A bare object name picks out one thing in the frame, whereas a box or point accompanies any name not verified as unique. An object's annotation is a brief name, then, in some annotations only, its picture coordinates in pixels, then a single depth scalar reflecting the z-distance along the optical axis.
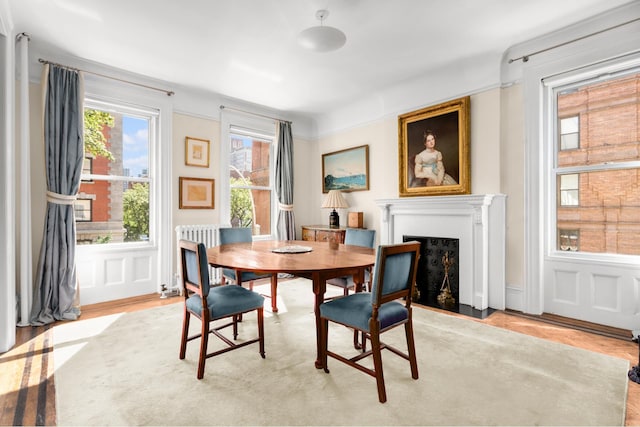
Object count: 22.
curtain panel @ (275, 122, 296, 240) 5.28
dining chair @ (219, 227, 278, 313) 3.18
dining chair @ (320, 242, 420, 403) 1.83
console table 4.74
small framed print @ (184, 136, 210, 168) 4.35
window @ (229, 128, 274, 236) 4.99
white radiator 4.15
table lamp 4.74
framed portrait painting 3.67
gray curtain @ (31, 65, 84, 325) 3.20
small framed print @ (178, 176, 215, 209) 4.30
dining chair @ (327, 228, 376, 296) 2.86
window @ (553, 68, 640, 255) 2.86
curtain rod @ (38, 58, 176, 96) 3.27
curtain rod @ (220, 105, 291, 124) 4.68
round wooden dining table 2.00
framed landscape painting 4.89
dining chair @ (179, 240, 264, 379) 2.08
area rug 1.68
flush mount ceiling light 2.45
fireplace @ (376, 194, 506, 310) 3.45
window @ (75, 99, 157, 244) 3.71
